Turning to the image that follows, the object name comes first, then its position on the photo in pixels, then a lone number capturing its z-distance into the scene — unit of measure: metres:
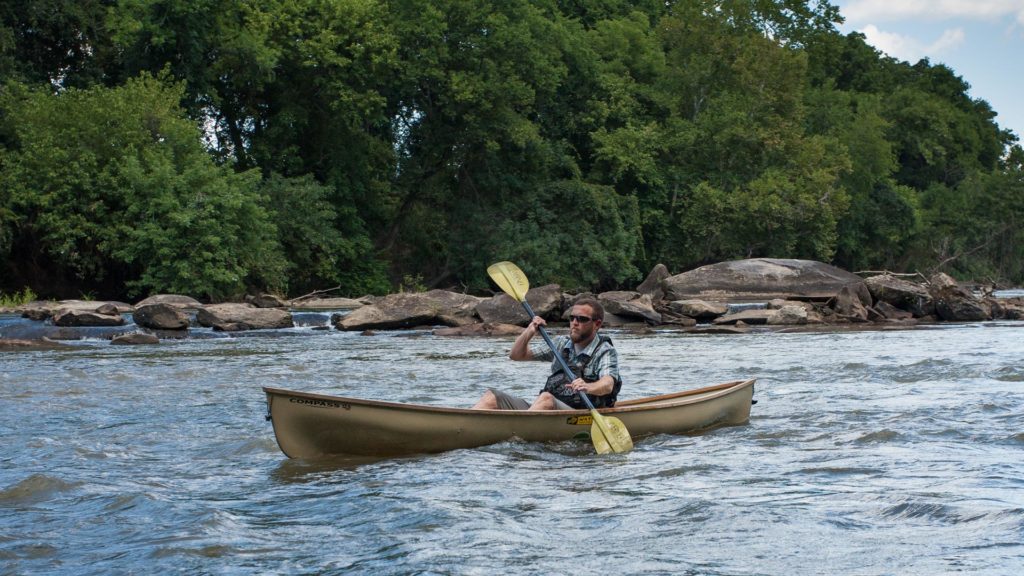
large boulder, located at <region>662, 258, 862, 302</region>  28.45
